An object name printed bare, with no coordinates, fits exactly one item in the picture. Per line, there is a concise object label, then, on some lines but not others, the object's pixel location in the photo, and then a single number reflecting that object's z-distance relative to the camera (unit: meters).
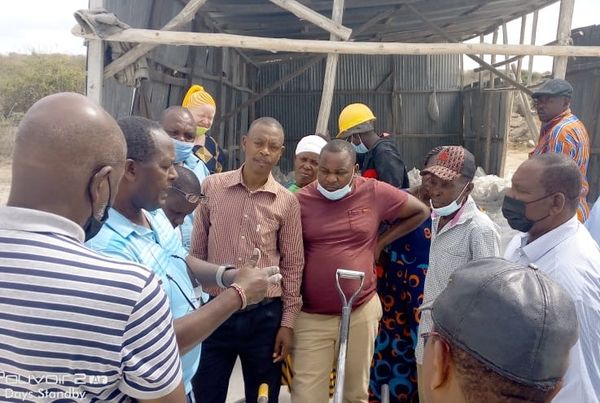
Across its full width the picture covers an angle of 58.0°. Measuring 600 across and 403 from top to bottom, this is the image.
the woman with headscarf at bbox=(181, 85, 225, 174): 4.31
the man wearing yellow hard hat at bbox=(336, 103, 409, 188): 3.69
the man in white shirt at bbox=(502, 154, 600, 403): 1.84
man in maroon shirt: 2.88
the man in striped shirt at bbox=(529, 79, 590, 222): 4.12
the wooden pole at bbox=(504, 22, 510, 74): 11.59
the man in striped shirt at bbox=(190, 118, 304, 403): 2.73
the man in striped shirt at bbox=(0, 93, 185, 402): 1.10
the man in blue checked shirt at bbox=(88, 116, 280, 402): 1.65
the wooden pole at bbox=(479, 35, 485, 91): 12.82
